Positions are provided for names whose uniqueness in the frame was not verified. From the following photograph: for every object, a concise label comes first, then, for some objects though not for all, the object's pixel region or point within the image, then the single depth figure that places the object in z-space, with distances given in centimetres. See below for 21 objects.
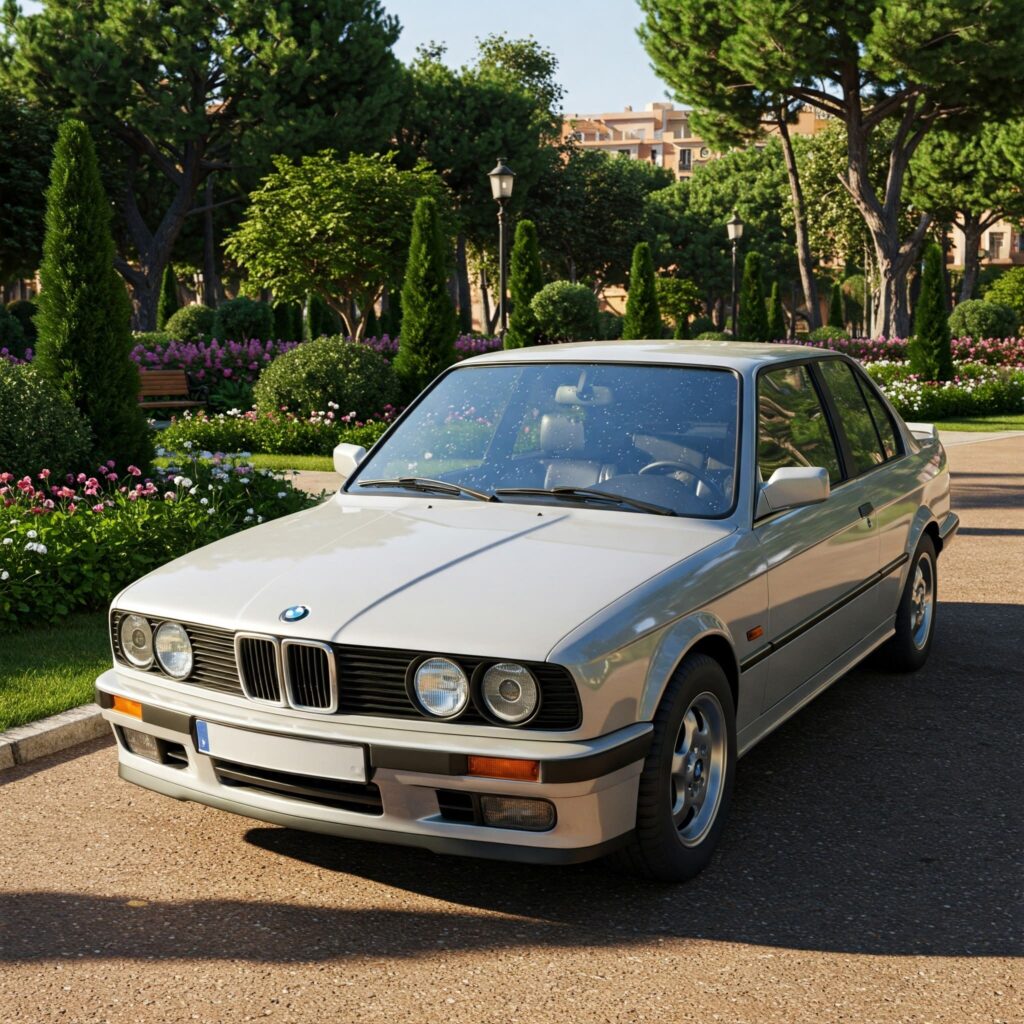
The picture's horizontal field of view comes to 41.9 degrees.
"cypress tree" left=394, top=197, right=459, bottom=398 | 1895
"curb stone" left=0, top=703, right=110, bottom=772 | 538
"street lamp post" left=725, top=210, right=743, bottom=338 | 3606
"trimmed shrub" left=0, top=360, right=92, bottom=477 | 944
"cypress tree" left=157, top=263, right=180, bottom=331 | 4617
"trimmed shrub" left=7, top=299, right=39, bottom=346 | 3922
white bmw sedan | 363
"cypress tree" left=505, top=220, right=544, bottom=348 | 2356
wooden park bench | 2008
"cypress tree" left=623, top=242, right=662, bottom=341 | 2717
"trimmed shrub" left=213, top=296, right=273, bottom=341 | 3161
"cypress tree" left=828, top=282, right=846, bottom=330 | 7078
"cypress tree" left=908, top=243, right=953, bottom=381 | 2773
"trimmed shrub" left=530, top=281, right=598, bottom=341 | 3039
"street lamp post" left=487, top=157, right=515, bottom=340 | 2209
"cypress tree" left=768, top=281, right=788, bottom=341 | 4650
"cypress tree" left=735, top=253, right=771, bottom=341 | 3544
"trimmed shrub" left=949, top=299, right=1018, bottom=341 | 3784
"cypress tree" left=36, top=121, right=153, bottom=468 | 1012
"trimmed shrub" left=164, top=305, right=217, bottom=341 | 3192
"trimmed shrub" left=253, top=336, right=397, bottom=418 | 1853
